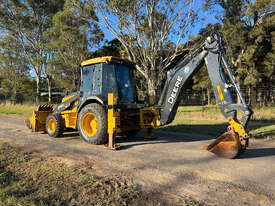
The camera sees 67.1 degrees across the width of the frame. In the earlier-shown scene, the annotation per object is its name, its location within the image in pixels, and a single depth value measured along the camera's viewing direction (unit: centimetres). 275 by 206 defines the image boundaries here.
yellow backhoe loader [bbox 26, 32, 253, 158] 461
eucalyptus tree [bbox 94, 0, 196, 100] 1508
